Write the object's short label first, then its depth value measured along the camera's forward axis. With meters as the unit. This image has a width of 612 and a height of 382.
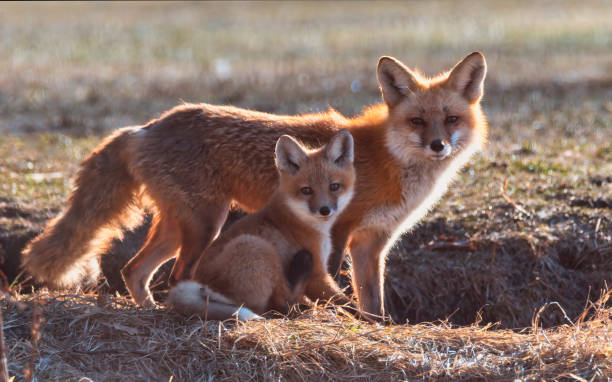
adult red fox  11.46
